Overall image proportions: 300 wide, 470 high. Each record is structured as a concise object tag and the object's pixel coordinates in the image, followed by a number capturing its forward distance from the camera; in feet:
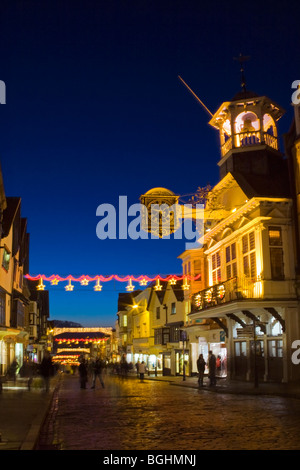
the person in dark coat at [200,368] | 87.08
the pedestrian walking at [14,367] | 110.32
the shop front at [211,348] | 110.93
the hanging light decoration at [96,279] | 100.17
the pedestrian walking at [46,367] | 82.53
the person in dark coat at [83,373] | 100.89
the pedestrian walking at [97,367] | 104.12
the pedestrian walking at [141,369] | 127.24
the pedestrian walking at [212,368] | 85.76
